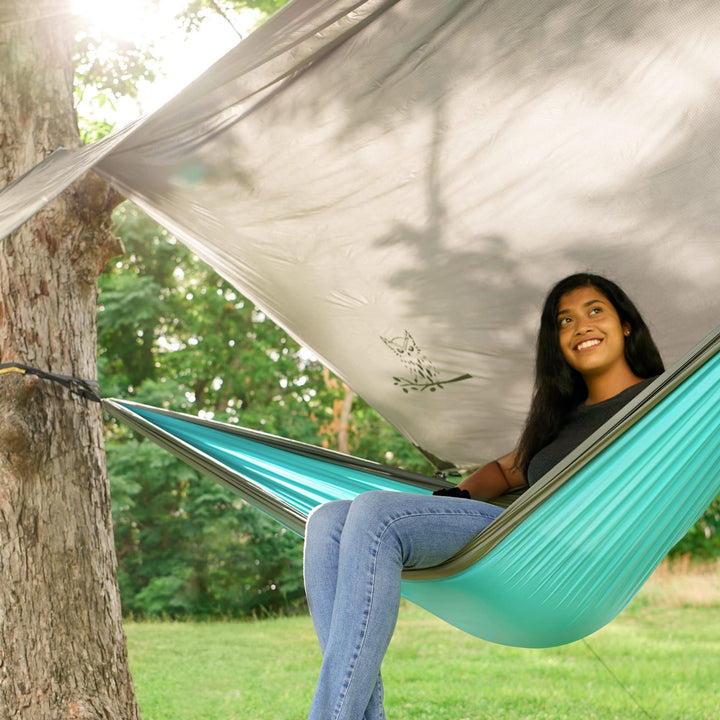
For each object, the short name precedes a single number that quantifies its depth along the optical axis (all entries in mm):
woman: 1354
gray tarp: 1726
